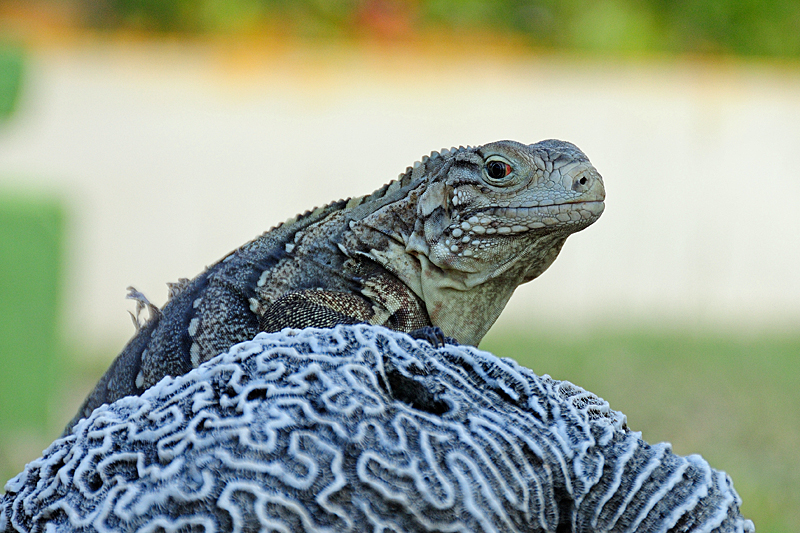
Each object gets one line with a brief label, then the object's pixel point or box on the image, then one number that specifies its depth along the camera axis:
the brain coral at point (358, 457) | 2.71
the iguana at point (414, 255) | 2.82
